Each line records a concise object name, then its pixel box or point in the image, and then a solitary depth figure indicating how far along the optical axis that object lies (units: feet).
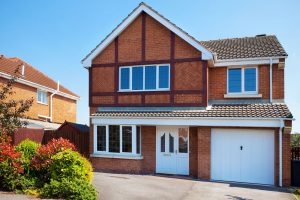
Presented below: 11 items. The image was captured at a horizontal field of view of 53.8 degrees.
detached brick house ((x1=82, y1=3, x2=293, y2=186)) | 44.68
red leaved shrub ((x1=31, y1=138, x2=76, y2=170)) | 33.46
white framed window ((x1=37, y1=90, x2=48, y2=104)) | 85.46
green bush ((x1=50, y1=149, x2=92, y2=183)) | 31.60
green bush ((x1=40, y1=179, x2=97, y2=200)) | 28.76
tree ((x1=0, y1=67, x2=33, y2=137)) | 31.83
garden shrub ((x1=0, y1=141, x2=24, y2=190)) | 31.71
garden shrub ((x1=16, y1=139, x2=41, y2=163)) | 35.86
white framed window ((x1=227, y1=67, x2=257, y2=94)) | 49.42
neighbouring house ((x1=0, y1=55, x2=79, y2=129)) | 76.59
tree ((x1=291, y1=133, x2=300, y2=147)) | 80.19
